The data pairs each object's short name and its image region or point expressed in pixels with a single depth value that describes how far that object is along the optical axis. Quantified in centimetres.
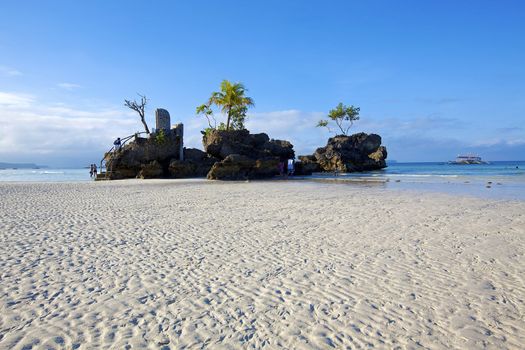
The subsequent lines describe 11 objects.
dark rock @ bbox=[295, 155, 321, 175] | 4127
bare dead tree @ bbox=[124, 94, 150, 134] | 3812
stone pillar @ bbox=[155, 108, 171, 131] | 3709
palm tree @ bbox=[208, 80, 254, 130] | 4312
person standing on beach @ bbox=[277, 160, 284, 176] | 3672
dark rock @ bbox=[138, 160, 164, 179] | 3369
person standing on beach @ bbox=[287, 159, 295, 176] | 3719
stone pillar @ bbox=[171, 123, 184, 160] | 3716
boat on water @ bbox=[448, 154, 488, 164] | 12094
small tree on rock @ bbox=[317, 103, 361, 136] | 6391
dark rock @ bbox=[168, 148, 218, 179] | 3456
